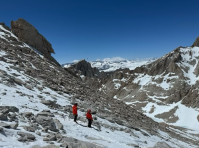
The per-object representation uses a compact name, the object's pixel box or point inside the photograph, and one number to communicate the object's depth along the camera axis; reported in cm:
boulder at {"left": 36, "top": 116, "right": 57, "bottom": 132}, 1119
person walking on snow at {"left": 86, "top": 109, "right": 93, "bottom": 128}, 1489
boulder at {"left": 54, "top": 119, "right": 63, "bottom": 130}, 1180
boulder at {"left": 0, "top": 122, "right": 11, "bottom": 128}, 891
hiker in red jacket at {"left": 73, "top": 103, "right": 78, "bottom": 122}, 1465
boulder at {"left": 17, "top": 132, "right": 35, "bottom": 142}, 876
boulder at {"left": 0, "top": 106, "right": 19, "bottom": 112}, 1116
